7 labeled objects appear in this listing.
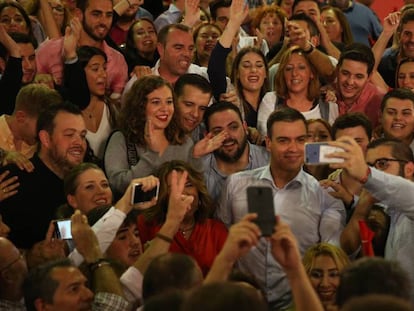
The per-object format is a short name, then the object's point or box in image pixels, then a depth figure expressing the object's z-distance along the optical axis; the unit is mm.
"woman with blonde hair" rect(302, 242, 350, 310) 8906
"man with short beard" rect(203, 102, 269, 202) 10945
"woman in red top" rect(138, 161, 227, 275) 9750
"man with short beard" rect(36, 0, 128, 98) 12812
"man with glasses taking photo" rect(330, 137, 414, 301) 8078
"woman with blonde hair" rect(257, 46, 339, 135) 12586
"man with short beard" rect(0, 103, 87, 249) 9992
